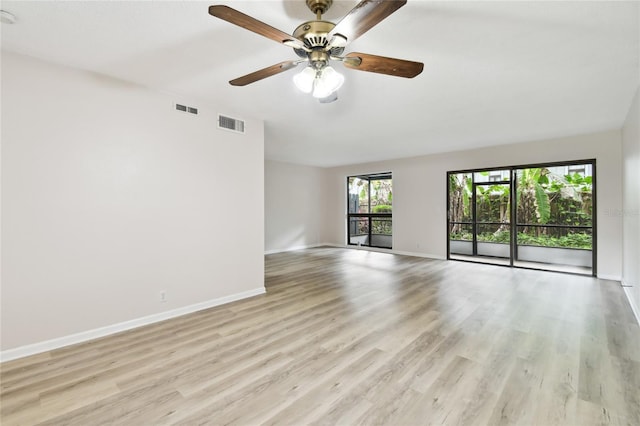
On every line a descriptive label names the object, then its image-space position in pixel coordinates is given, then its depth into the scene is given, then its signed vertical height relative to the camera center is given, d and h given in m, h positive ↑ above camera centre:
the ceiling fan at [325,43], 1.44 +1.03
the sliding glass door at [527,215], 5.40 -0.02
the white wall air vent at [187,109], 3.29 +1.23
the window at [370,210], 8.34 +0.10
